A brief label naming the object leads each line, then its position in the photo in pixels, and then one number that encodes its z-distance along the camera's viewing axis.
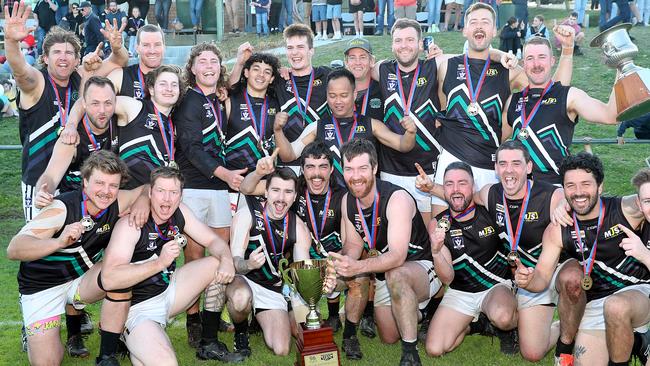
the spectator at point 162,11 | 17.62
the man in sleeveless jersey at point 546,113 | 6.21
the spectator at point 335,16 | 18.17
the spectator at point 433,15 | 18.44
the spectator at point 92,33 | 15.25
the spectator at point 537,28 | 16.25
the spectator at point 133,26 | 16.42
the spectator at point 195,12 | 17.73
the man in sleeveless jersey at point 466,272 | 5.87
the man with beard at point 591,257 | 5.28
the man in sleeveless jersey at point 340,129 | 6.46
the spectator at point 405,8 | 16.95
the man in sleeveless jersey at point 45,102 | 6.37
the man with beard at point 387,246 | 5.64
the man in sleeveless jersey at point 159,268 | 5.31
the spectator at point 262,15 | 17.86
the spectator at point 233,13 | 18.36
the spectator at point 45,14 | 17.00
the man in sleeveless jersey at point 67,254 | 5.45
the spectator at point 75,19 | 16.83
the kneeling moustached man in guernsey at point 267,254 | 5.87
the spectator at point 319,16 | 18.06
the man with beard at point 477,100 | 6.55
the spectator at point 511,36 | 15.82
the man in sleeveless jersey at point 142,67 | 6.63
